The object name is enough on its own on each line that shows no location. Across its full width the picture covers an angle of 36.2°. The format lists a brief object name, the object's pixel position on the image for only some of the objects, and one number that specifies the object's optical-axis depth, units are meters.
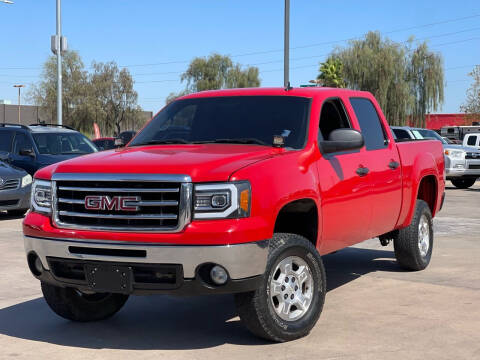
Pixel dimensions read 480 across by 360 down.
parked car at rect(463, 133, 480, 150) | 25.52
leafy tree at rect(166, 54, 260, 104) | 65.94
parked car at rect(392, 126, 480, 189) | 21.66
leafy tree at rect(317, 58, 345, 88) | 54.38
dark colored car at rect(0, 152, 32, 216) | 13.53
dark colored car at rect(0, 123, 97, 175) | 15.48
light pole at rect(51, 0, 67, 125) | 28.16
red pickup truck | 4.74
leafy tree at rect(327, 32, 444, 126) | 50.56
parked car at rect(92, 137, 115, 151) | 32.21
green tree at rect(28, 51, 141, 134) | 60.78
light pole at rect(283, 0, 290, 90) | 20.31
